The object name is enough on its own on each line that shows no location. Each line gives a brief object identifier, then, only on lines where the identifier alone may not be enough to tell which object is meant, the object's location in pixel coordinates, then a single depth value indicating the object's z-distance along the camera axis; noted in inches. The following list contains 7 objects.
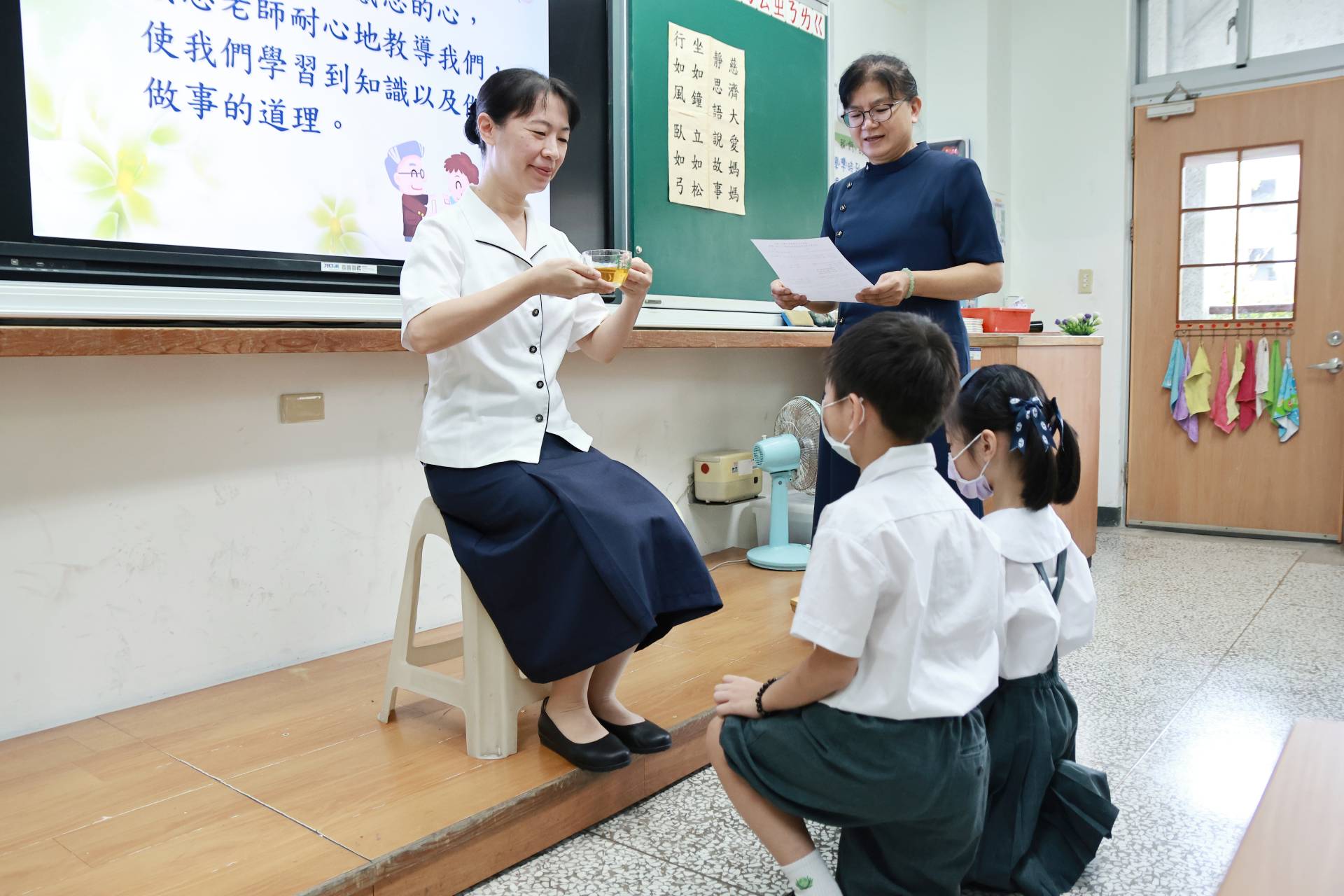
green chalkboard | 120.0
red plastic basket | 152.7
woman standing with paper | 80.6
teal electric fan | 130.0
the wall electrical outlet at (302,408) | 89.0
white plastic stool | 68.2
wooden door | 177.0
